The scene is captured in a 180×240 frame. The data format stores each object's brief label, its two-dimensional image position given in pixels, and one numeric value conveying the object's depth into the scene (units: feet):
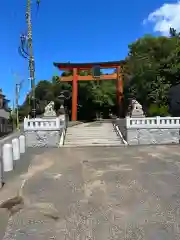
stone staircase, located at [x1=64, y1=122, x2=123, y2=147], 28.95
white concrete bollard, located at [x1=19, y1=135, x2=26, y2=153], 23.95
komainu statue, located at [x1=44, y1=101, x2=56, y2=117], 32.63
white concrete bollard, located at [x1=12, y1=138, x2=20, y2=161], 20.39
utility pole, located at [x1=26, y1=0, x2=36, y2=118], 49.85
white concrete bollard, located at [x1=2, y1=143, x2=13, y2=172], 16.70
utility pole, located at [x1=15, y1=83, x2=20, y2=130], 69.22
